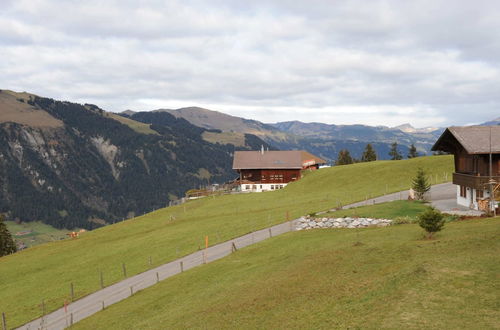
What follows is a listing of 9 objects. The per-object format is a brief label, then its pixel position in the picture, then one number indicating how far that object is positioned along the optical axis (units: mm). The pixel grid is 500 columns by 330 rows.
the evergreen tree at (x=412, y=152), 176625
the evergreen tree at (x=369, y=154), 162500
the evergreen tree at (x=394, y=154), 179050
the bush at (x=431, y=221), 30422
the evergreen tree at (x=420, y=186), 56219
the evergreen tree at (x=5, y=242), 97969
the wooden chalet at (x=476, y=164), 48594
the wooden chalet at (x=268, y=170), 121519
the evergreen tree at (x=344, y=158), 162125
